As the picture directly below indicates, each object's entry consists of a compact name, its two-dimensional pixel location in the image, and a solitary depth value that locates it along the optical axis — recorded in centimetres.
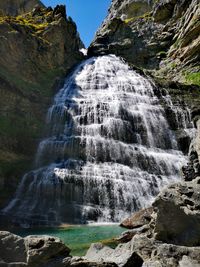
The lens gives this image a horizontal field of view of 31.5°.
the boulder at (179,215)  935
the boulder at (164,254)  847
